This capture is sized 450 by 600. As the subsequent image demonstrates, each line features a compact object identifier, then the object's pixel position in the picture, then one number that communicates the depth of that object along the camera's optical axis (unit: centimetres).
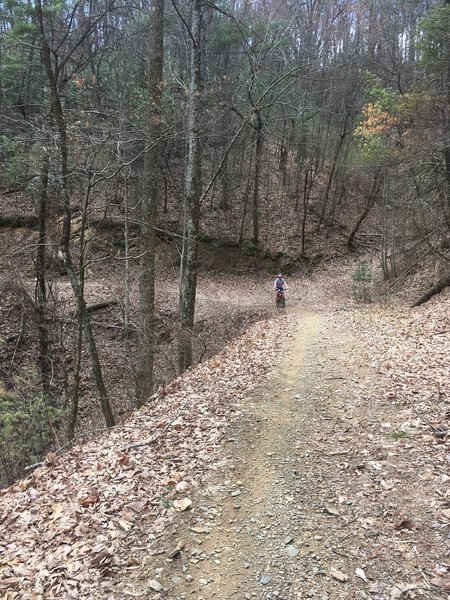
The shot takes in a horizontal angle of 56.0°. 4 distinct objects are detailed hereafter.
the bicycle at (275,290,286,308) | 2012
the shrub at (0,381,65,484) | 1068
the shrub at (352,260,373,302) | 2008
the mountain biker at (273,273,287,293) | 1985
